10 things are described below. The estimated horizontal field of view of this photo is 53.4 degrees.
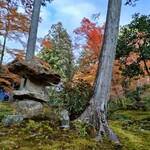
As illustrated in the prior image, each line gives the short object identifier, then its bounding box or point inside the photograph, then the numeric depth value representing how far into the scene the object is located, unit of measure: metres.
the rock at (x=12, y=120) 2.98
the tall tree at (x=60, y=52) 12.41
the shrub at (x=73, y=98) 3.25
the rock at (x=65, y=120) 2.94
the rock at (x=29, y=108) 3.27
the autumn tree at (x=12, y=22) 5.77
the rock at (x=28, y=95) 3.47
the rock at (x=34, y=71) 3.59
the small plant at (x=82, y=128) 2.78
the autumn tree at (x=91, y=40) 9.32
